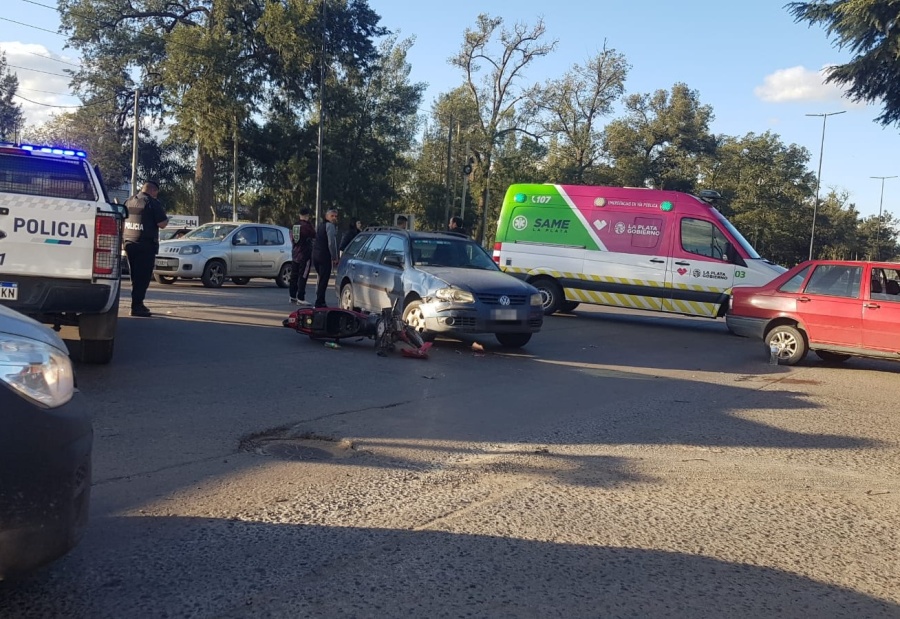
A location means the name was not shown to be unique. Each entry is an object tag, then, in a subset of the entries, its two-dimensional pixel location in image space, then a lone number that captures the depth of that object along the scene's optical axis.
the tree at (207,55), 38.91
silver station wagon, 10.96
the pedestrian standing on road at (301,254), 15.95
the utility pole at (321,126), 35.03
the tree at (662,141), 54.44
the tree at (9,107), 57.40
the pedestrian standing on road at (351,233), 17.20
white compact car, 18.73
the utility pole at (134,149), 37.84
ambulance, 16.34
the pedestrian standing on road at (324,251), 14.52
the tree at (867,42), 14.54
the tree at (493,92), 51.06
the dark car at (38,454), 2.91
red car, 11.36
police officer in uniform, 11.55
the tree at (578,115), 51.75
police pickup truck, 7.34
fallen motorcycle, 10.45
